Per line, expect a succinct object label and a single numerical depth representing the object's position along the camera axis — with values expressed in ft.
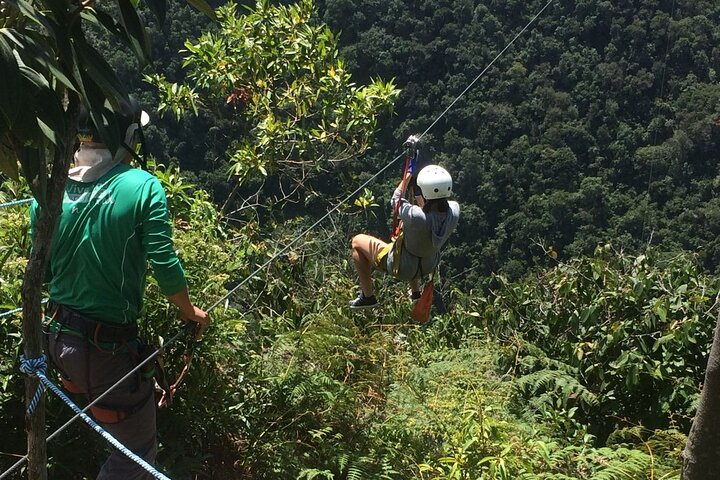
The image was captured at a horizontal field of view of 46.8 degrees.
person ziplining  16.76
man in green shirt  10.44
